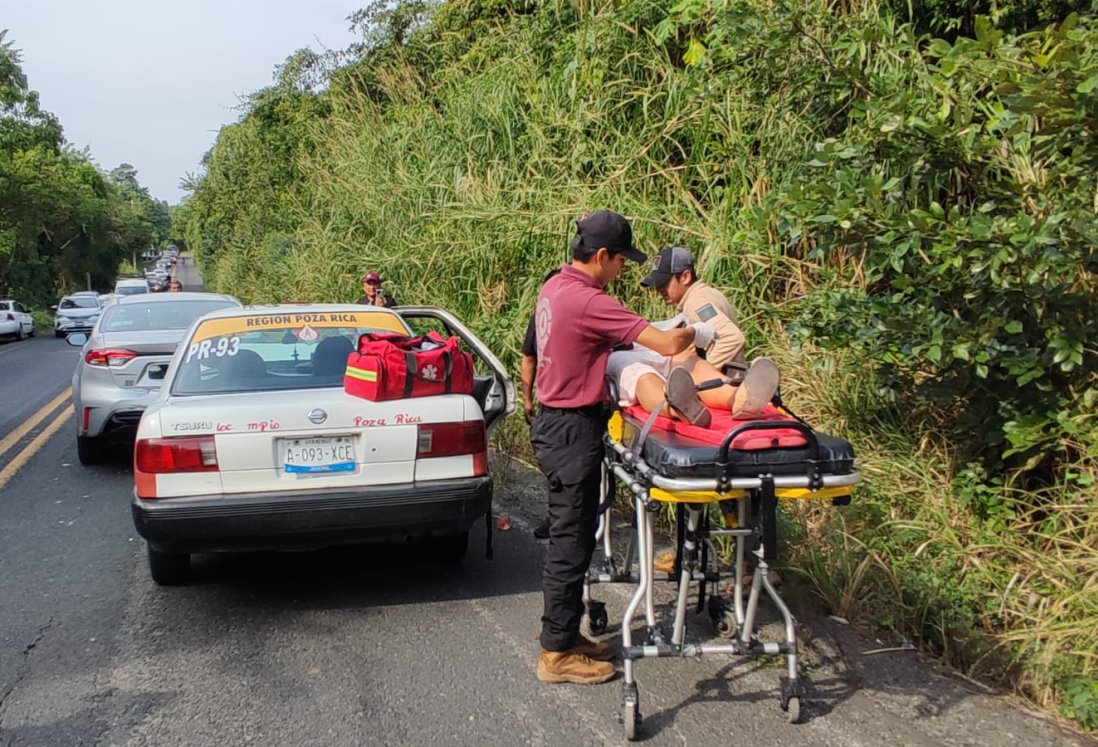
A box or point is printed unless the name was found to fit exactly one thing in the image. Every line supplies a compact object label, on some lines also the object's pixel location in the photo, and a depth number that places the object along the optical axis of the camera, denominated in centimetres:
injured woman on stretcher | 354
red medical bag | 478
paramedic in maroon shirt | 384
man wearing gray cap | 476
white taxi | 451
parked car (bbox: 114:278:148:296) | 3556
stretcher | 326
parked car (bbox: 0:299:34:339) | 3069
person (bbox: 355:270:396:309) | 946
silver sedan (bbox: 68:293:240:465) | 820
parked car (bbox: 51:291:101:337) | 3334
